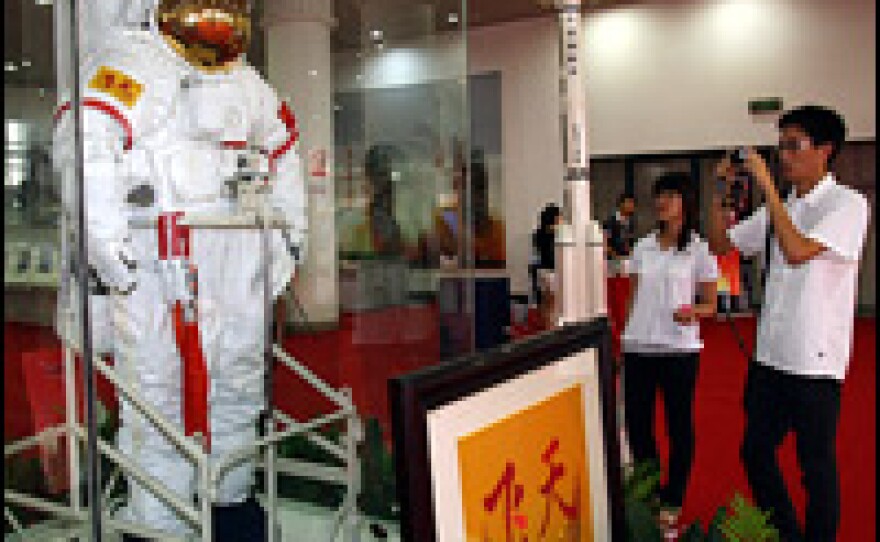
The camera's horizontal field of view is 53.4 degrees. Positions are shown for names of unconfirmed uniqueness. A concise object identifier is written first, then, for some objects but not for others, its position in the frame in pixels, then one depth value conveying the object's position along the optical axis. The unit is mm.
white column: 2660
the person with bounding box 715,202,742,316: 4910
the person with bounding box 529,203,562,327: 5531
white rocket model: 3006
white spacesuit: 2201
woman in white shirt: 3154
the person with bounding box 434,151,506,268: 3436
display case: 1514
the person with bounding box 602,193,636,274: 6273
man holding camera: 2445
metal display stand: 1466
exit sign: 8852
